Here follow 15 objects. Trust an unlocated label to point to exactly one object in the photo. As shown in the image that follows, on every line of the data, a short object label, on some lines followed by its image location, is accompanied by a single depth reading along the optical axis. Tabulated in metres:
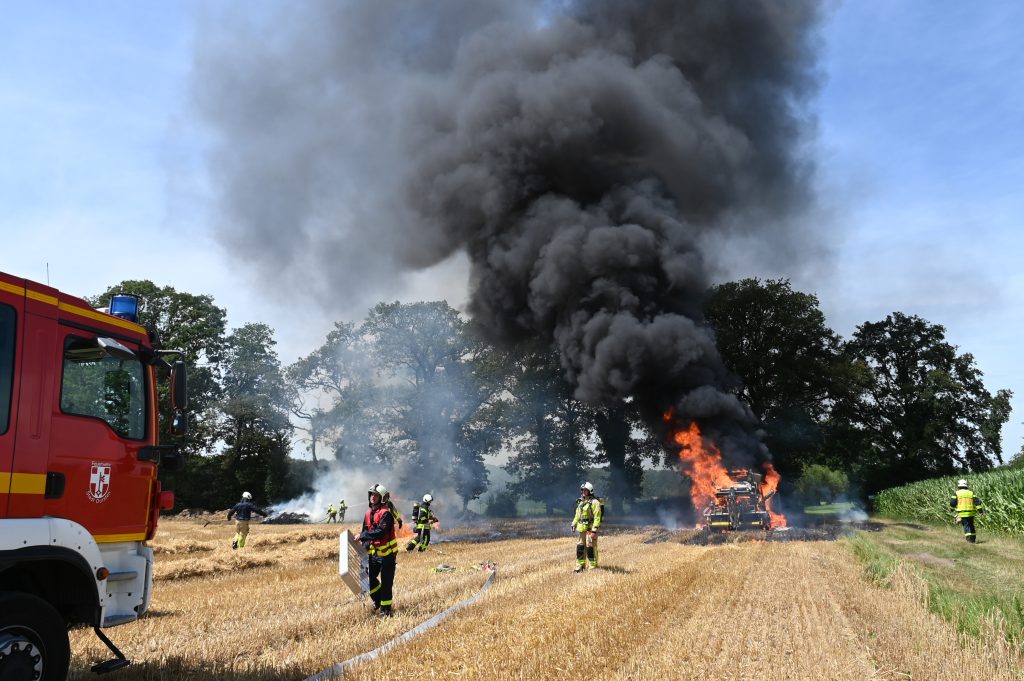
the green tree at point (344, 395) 45.62
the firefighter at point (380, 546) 8.45
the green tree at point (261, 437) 46.59
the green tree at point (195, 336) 47.12
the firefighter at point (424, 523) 17.86
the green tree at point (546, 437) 46.62
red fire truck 4.33
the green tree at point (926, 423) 42.53
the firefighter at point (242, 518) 17.12
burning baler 22.24
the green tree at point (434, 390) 44.97
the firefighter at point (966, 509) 18.45
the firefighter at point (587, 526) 12.96
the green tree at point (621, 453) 45.09
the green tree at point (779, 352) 41.44
